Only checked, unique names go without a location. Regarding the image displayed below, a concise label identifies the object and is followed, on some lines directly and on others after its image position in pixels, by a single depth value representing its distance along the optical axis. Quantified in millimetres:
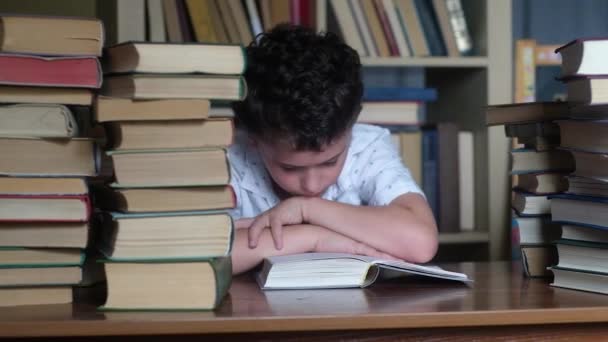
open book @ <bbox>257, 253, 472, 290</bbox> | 1827
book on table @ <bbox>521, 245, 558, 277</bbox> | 1969
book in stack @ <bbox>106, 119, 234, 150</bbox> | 1687
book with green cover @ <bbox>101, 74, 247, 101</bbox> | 1681
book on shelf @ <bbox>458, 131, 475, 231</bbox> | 3192
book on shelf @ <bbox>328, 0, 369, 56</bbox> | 3040
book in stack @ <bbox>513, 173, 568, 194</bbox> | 1963
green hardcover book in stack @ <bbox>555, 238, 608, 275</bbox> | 1824
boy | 2005
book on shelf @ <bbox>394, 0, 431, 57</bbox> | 3110
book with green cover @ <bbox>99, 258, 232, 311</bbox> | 1688
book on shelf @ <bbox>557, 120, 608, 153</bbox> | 1805
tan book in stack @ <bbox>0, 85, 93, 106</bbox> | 1705
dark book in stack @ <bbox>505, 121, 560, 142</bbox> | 1981
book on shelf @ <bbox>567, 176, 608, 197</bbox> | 1831
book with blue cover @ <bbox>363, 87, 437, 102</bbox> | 3076
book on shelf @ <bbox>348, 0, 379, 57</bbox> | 3069
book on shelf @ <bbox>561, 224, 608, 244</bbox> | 1845
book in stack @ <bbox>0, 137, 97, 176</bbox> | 1702
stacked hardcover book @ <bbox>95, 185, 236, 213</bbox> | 1688
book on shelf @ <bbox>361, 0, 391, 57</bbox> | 3076
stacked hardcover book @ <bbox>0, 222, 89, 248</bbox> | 1723
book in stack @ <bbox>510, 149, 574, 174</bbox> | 1971
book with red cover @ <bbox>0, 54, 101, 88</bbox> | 1694
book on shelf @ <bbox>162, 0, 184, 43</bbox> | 2963
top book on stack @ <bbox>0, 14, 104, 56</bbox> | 1694
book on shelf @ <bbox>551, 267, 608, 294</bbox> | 1811
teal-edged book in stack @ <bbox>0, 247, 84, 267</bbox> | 1726
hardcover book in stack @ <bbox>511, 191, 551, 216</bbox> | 1972
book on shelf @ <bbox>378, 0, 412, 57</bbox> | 3089
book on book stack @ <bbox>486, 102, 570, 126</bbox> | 1990
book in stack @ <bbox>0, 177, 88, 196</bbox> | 1699
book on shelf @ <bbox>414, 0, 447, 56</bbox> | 3138
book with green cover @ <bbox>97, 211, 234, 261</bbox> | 1681
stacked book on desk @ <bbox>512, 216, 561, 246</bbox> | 1976
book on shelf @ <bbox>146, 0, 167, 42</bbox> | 2932
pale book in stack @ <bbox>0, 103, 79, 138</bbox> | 1701
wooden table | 1625
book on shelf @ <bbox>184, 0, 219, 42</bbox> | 2971
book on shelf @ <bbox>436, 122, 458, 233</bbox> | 3135
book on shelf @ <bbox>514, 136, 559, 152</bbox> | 1981
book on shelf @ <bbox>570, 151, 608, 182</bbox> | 1808
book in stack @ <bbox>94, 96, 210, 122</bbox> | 1682
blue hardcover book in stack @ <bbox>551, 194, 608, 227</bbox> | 1821
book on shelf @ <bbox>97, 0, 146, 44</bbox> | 2878
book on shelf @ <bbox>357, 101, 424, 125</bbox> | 3095
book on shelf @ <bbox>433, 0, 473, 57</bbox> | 3125
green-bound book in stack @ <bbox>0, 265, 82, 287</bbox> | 1729
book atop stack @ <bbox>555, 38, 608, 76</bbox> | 1783
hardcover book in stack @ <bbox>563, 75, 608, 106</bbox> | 1777
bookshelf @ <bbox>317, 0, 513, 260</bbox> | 3076
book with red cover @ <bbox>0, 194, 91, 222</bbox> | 1703
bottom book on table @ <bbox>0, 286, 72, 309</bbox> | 1734
